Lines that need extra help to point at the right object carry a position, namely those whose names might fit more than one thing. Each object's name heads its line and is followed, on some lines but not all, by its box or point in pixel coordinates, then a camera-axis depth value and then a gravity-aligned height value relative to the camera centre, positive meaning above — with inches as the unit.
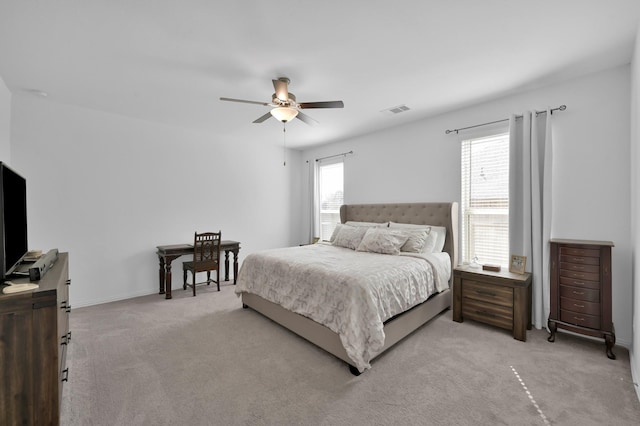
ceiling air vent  147.6 +54.9
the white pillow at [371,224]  172.9 -9.5
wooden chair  165.3 -29.0
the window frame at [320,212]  231.5 -2.0
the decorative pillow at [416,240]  141.6 -16.1
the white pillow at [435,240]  144.3 -16.3
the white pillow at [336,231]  176.0 -14.0
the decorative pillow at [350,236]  158.5 -16.0
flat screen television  54.6 -2.2
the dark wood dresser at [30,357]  48.6 -26.8
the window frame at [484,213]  135.3 -2.1
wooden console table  160.5 -27.5
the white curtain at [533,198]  116.9 +5.0
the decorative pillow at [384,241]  140.2 -16.5
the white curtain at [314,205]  234.7 +4.0
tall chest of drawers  97.4 -29.9
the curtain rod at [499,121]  116.3 +43.2
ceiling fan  109.0 +42.8
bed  87.2 -33.1
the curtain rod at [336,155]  210.8 +43.3
